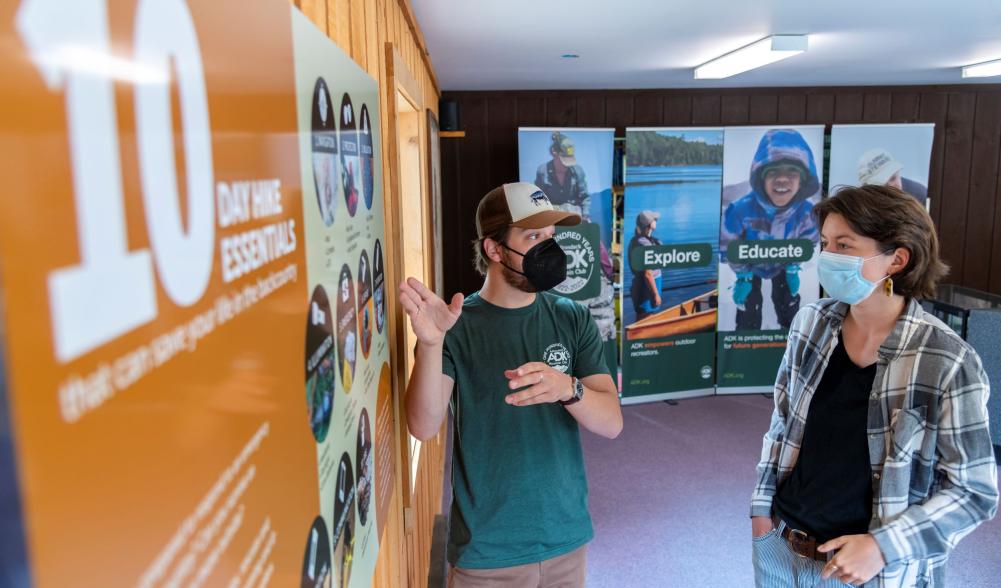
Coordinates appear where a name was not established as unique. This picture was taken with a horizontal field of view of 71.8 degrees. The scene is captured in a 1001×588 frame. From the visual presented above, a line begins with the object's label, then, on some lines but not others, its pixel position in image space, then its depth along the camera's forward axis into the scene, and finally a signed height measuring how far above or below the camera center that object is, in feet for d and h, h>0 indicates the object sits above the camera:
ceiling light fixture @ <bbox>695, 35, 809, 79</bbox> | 11.53 +2.32
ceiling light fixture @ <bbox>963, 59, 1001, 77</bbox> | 15.07 +2.42
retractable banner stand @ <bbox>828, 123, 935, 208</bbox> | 18.16 +0.66
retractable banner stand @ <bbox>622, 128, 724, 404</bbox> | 17.66 -1.96
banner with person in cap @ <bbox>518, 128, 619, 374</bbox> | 17.03 -0.22
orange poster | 1.03 -0.22
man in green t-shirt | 5.54 -1.92
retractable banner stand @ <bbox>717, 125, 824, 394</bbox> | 17.99 -1.60
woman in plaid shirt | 5.24 -1.94
